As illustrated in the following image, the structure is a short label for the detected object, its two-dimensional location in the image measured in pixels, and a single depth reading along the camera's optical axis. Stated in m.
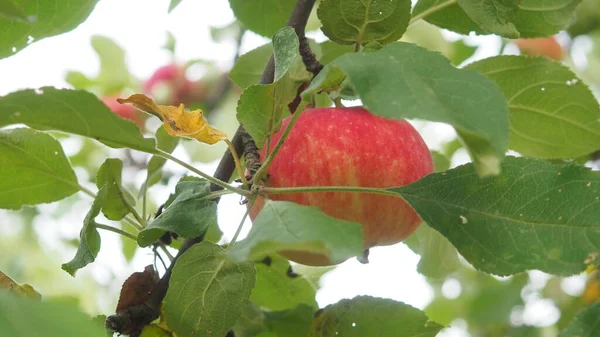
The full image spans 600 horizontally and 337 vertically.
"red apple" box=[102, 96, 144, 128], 2.37
